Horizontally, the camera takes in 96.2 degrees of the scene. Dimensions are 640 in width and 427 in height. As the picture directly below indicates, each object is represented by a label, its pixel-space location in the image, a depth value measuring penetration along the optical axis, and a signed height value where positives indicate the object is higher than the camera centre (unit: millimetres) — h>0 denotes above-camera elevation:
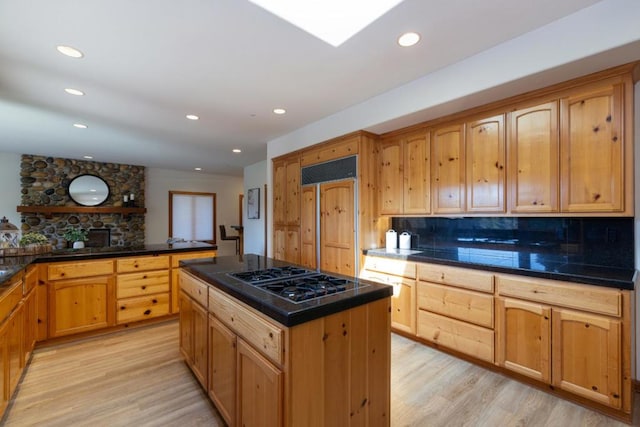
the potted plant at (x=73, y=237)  5586 -424
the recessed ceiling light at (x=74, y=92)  2795 +1221
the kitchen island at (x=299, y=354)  1180 -657
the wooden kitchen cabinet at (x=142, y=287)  3183 -833
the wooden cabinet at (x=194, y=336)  1981 -922
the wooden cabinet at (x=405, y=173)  3016 +457
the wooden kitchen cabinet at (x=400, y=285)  2859 -725
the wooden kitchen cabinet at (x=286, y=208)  4207 +106
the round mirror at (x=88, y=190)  6453 +581
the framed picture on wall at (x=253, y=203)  7113 +299
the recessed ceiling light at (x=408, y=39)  1982 +1245
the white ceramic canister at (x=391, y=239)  3385 -289
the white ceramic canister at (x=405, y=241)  3357 -309
